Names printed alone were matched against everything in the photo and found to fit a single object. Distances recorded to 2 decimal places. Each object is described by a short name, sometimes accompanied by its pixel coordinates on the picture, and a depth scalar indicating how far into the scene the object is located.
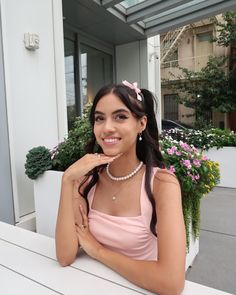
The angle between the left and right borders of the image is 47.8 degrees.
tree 10.09
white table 0.82
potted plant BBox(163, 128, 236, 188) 4.46
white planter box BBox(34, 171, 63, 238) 2.46
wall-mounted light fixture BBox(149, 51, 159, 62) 6.17
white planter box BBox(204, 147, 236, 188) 4.44
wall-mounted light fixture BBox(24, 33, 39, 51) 2.84
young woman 0.92
